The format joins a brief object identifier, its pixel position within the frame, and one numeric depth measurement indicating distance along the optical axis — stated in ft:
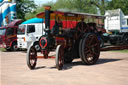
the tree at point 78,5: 145.59
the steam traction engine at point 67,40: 31.07
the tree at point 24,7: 155.52
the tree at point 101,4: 137.00
